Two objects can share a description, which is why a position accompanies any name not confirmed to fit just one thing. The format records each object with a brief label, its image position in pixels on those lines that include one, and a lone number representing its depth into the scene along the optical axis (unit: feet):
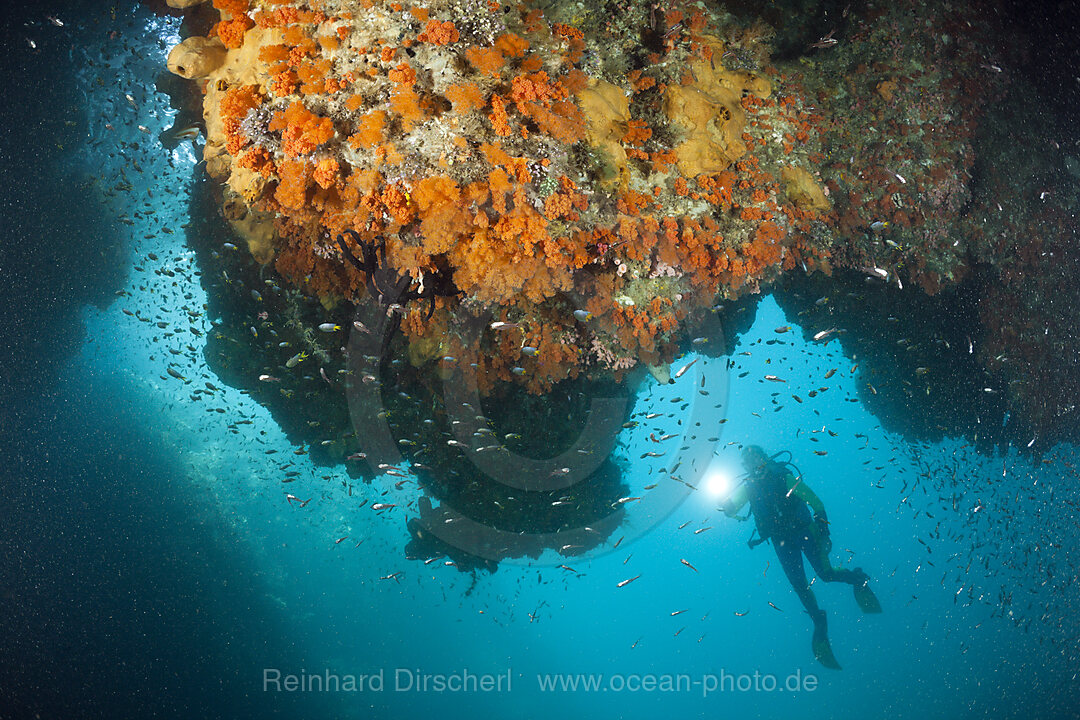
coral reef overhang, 10.81
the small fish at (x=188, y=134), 12.92
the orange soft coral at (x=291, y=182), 11.00
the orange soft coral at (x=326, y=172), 10.83
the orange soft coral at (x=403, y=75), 10.45
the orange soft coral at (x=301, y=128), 10.55
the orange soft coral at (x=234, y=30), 11.08
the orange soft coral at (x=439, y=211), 10.77
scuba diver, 29.12
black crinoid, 12.07
